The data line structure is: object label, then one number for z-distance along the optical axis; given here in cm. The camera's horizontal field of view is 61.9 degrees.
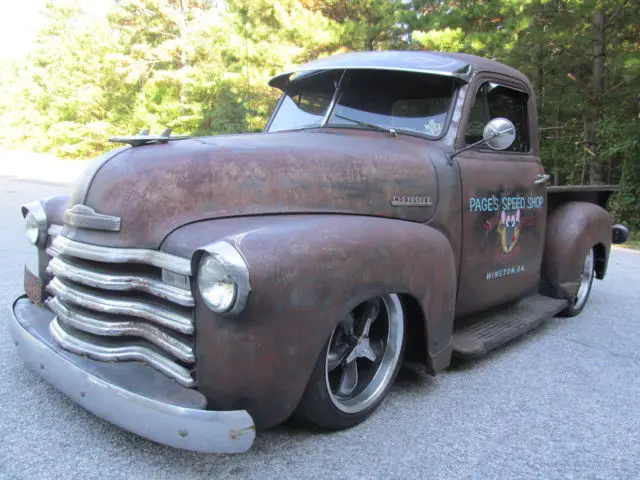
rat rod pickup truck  208
